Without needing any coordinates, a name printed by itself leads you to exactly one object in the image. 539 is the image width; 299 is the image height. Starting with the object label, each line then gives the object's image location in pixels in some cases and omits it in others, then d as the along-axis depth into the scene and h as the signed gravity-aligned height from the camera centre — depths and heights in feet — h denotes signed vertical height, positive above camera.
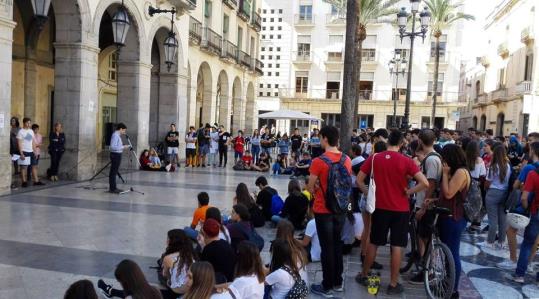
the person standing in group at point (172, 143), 55.93 -2.84
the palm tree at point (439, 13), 116.78 +30.92
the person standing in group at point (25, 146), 36.27 -2.68
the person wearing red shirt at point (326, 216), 16.89 -3.31
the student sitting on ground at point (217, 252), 14.76 -4.21
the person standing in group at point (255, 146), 65.62 -3.17
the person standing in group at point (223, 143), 62.28 -2.84
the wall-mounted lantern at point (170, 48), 46.38 +7.34
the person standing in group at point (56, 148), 38.99 -2.93
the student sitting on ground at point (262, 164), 60.19 -5.34
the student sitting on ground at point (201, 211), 20.53 -4.05
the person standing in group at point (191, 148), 58.80 -3.53
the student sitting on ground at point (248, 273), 12.84 -4.31
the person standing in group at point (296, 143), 65.26 -2.42
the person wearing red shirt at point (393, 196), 17.04 -2.43
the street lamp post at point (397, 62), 100.62 +20.69
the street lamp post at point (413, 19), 58.73 +14.75
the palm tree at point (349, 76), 34.91 +4.07
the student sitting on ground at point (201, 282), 11.23 -3.95
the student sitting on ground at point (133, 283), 10.80 -3.92
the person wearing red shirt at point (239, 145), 65.16 -3.11
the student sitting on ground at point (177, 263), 14.11 -4.50
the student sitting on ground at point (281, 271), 14.21 -4.59
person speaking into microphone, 36.60 -2.69
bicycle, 16.19 -4.92
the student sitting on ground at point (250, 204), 23.32 -4.33
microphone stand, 48.60 -4.48
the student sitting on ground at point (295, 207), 26.53 -4.76
